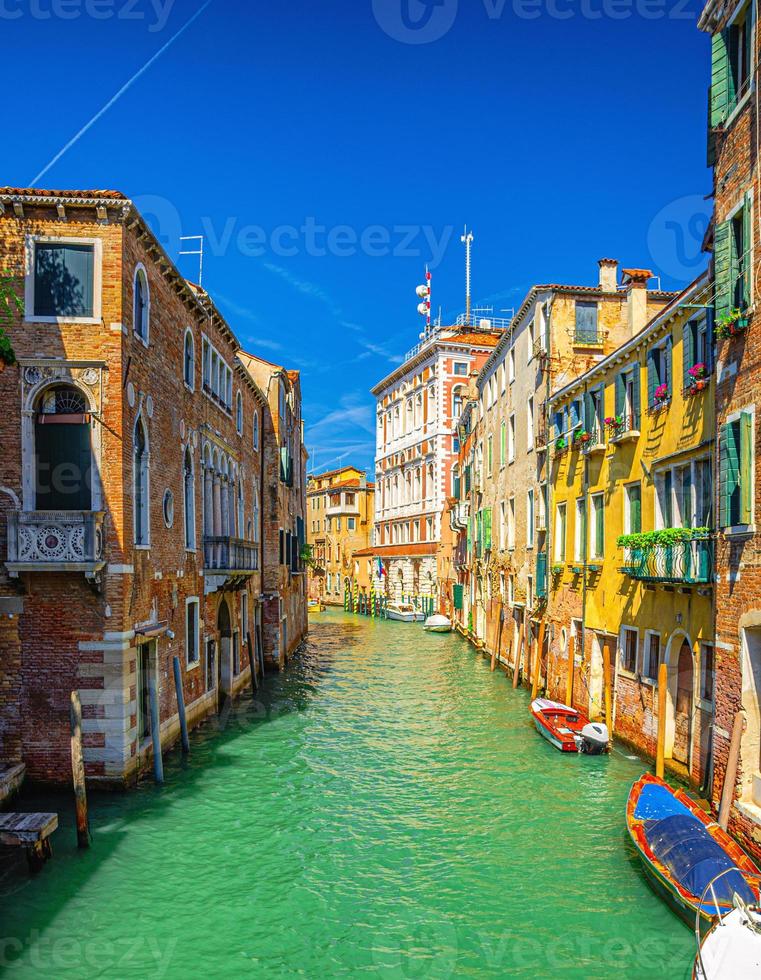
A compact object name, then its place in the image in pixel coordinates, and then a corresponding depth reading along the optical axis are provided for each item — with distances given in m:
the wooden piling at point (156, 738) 13.41
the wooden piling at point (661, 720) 13.43
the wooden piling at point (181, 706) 15.10
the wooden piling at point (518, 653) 25.05
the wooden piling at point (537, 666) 21.86
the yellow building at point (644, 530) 12.99
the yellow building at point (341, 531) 64.56
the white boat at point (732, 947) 7.03
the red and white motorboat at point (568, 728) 16.02
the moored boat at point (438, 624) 42.38
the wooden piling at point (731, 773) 10.25
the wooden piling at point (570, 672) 19.27
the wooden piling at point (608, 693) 16.53
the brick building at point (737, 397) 10.32
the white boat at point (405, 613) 48.56
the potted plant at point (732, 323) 10.60
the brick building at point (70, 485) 12.41
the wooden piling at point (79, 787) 10.80
